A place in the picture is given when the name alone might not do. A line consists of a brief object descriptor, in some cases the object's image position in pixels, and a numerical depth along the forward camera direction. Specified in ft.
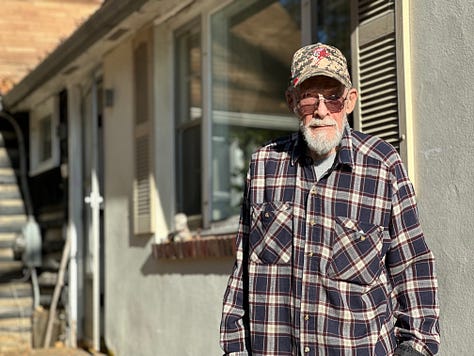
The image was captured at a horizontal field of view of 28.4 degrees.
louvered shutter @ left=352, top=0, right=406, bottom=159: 13.75
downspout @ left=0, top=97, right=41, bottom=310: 35.88
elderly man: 9.43
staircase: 36.09
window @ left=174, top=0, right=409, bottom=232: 21.50
